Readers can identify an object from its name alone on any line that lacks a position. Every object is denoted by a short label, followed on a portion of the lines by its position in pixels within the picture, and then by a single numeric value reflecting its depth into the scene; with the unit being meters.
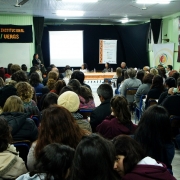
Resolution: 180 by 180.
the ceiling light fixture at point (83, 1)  8.35
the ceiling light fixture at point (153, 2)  8.27
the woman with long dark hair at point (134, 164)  1.59
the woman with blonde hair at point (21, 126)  2.76
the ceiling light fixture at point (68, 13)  10.99
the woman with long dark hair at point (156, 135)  2.28
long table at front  11.12
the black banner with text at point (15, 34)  11.40
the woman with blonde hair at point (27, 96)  3.98
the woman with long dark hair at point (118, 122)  2.99
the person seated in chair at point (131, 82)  6.57
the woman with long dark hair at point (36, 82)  5.72
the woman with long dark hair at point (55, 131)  2.25
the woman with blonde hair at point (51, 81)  5.27
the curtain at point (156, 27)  12.92
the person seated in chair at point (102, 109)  3.68
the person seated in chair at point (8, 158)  2.01
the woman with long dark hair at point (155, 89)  5.32
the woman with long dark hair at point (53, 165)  1.54
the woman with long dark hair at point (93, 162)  1.37
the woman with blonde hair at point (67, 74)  8.38
